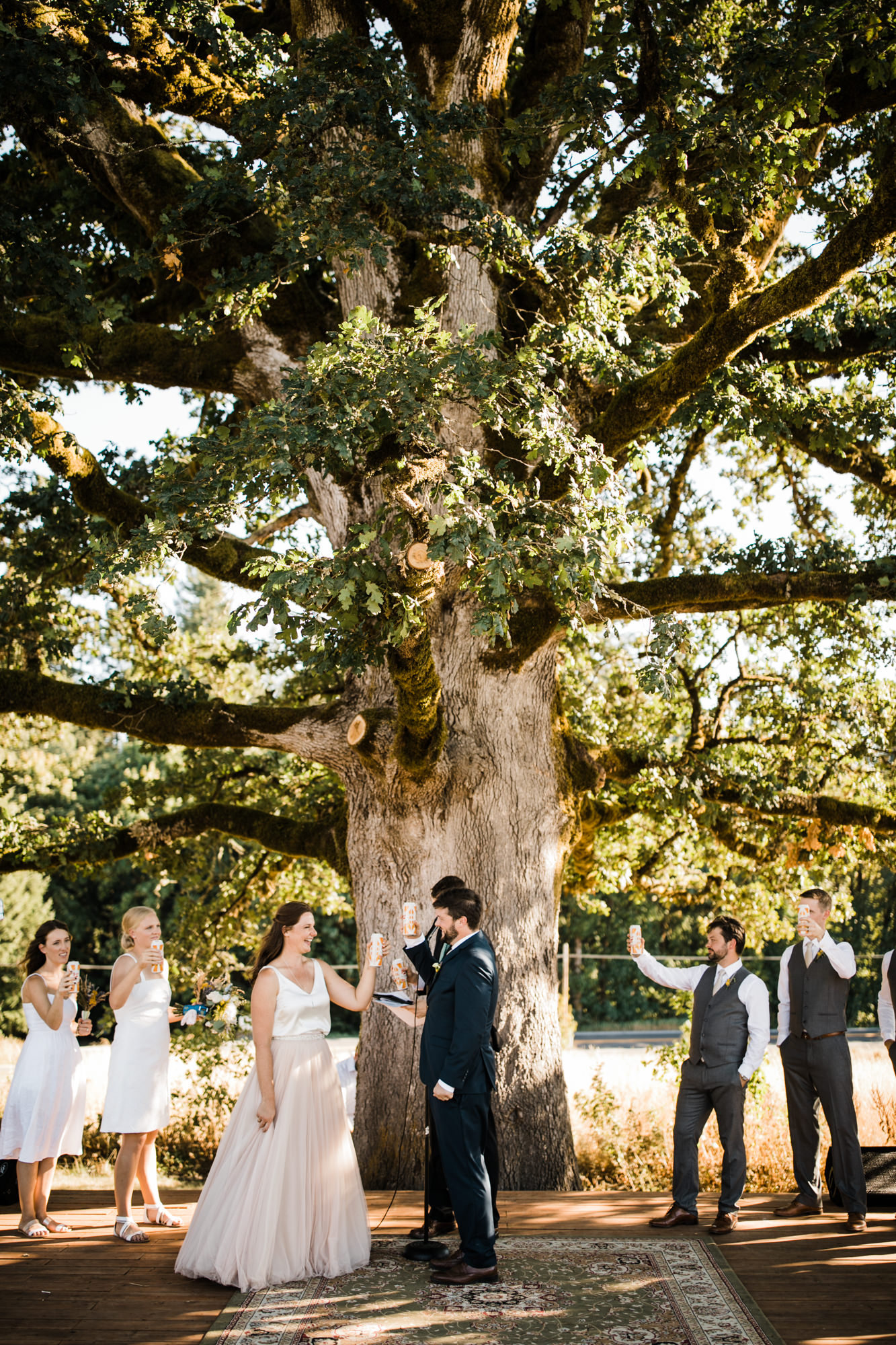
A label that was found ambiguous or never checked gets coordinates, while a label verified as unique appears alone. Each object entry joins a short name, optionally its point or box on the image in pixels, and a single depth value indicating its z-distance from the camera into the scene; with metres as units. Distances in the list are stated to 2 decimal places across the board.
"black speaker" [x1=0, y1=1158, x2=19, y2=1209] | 6.16
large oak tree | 5.54
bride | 4.57
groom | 4.59
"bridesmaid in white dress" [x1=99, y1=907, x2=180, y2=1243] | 5.36
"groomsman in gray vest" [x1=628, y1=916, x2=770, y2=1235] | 5.56
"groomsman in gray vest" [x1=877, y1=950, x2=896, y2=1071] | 5.84
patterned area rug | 3.98
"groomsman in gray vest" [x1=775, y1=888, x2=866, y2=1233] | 5.72
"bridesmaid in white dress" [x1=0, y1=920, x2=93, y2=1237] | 5.50
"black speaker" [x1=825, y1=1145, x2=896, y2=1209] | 5.94
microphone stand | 4.91
